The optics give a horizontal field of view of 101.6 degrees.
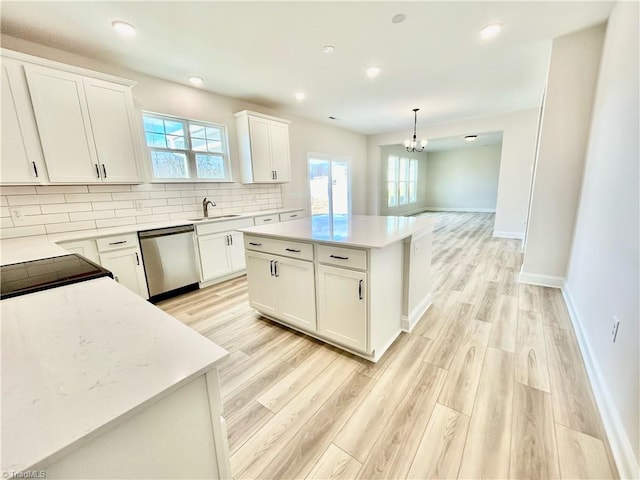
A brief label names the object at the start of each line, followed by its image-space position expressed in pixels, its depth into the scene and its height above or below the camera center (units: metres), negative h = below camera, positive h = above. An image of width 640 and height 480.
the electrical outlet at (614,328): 1.41 -0.79
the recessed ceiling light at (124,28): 2.18 +1.44
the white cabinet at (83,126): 2.28 +0.69
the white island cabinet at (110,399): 0.45 -0.39
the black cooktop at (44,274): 1.09 -0.35
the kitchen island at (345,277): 1.78 -0.66
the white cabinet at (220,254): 3.35 -0.79
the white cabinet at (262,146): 3.94 +0.74
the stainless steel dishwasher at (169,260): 2.86 -0.72
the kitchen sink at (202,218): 3.45 -0.31
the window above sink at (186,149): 3.24 +0.63
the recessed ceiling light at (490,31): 2.39 +1.44
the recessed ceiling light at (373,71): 3.14 +1.45
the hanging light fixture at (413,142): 5.53 +0.98
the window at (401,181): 8.49 +0.30
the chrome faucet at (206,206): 3.69 -0.14
